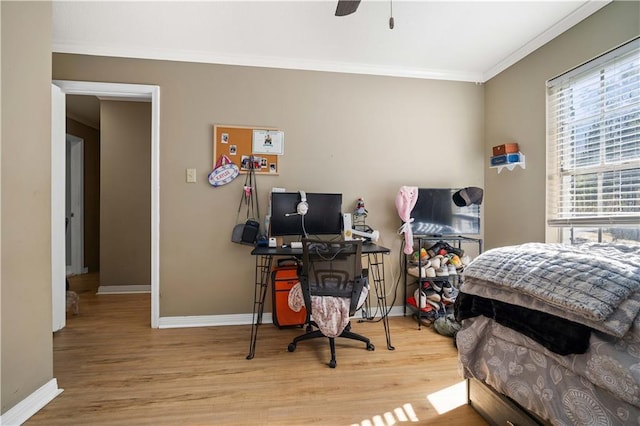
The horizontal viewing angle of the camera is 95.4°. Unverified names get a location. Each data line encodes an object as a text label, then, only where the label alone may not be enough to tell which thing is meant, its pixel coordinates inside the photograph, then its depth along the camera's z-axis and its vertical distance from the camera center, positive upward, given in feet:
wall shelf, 8.39 +1.33
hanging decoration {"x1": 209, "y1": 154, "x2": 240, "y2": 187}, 8.78 +1.12
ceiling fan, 4.90 +3.50
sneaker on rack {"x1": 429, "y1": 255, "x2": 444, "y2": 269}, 9.00 -1.62
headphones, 8.24 +0.09
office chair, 6.52 -1.67
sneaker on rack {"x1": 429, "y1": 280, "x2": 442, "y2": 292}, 9.18 -2.42
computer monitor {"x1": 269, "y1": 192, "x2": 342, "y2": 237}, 8.32 -0.17
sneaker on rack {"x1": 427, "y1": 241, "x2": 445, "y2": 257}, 9.38 -1.27
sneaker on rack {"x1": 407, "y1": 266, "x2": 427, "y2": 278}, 8.77 -1.91
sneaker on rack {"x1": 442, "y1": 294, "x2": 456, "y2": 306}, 9.02 -2.80
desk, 7.41 -1.91
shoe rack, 8.92 -2.28
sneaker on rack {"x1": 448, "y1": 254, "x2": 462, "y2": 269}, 9.09 -1.61
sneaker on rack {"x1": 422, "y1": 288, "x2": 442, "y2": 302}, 9.00 -2.65
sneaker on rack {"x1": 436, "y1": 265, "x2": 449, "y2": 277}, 8.98 -1.93
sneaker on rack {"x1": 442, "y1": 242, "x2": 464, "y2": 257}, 9.45 -1.31
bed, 2.92 -1.48
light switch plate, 8.77 +1.02
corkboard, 8.84 +1.91
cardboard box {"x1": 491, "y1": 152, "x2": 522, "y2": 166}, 8.45 +1.50
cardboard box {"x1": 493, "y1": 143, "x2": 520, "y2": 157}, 8.49 +1.80
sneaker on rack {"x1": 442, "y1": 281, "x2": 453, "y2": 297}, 9.06 -2.48
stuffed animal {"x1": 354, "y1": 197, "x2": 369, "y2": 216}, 9.15 +0.01
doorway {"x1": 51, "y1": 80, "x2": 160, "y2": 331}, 8.21 +1.04
